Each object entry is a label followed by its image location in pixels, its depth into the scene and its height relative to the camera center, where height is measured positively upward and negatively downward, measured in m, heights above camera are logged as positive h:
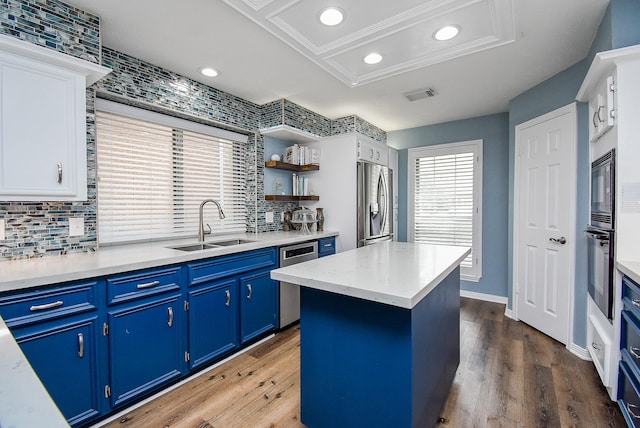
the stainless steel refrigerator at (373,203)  3.54 +0.08
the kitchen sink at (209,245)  2.52 -0.31
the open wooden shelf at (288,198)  3.47 +0.15
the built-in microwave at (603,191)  1.86 +0.12
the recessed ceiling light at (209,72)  2.61 +1.25
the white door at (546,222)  2.57 -0.12
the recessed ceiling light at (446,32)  2.03 +1.26
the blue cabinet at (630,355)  1.47 -0.78
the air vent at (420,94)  3.08 +1.24
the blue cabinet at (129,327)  1.48 -0.72
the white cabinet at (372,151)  3.59 +0.76
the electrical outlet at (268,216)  3.58 -0.08
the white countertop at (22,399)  0.48 -0.34
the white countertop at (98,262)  1.43 -0.31
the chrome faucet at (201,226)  2.67 -0.14
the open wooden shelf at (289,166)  3.42 +0.53
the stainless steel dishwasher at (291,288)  2.90 -0.79
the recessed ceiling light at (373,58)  2.40 +1.27
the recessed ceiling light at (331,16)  1.86 +1.26
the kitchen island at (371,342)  1.28 -0.64
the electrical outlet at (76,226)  2.01 -0.10
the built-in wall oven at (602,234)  1.84 -0.17
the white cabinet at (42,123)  1.58 +0.51
